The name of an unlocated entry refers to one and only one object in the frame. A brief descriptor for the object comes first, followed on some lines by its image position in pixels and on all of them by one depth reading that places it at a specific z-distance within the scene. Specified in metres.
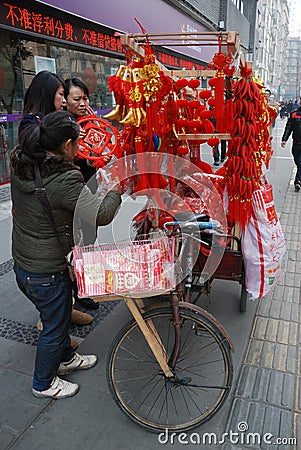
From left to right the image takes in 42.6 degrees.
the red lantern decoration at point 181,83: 3.05
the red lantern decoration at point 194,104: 3.35
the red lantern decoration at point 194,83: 3.39
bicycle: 2.13
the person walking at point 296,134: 7.66
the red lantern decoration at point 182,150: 3.15
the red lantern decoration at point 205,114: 3.34
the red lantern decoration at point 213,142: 3.05
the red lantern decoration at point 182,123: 3.08
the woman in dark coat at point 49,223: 1.99
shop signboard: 6.44
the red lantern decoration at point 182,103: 3.12
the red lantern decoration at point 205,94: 3.38
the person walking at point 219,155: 9.12
